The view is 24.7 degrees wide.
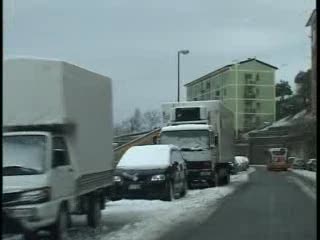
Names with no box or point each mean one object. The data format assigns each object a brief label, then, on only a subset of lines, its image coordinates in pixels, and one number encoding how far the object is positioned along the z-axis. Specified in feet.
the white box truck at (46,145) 35.55
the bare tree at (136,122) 323.57
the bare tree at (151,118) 327.43
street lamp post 166.91
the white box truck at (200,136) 96.53
